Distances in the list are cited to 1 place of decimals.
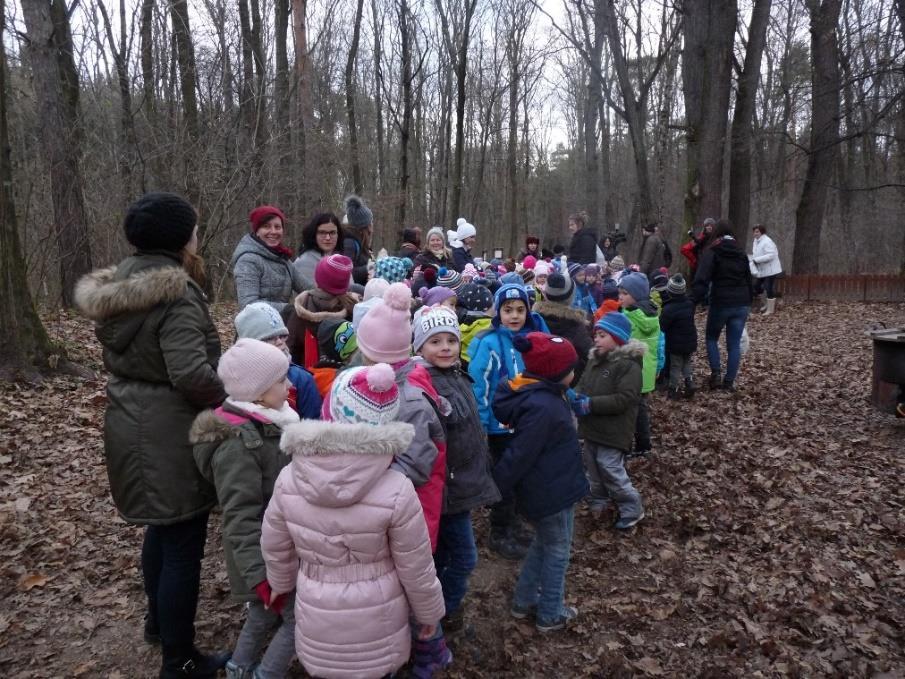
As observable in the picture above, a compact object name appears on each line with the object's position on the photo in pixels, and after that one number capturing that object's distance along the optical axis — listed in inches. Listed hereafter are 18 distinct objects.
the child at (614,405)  183.0
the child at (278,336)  132.9
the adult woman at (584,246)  472.4
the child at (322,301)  178.2
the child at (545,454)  135.0
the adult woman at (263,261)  185.9
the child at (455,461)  130.8
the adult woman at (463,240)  360.8
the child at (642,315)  250.5
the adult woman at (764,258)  593.0
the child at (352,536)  92.3
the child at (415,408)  110.3
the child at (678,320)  305.7
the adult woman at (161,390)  110.0
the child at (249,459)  104.9
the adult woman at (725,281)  317.7
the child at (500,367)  172.2
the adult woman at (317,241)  213.2
